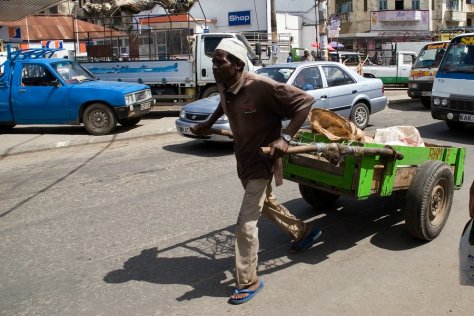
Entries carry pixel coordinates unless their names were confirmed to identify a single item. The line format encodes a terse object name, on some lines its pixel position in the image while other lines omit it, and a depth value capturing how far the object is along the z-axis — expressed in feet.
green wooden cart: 13.05
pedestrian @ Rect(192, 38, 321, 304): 10.94
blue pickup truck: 36.24
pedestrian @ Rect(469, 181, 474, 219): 8.04
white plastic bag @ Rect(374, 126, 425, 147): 15.66
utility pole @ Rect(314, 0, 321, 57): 100.74
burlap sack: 14.49
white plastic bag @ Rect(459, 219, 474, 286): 8.43
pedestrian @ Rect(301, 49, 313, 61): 70.73
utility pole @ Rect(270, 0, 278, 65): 57.11
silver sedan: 29.63
